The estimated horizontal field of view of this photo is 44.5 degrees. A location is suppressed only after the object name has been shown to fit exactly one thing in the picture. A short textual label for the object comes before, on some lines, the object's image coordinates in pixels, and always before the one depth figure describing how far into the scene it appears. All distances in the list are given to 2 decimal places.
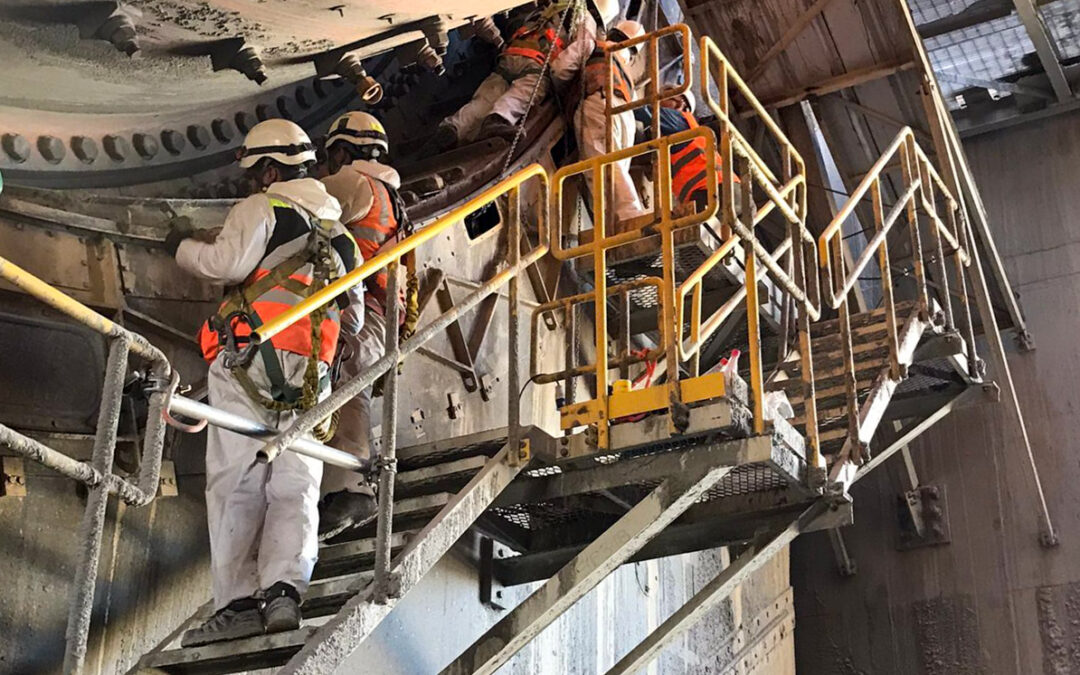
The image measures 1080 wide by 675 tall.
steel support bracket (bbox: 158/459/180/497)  5.20
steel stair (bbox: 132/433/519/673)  4.30
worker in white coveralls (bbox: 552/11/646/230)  7.52
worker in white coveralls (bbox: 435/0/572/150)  7.98
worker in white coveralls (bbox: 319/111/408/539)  5.51
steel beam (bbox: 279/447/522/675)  4.05
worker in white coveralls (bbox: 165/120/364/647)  4.57
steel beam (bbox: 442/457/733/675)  5.23
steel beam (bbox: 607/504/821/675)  5.88
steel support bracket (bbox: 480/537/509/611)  6.77
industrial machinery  4.50
